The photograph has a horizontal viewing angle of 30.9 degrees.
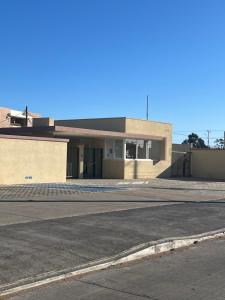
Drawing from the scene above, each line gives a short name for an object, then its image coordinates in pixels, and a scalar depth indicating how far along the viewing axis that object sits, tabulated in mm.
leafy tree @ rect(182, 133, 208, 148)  78332
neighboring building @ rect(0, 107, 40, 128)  51811
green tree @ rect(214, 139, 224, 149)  82806
